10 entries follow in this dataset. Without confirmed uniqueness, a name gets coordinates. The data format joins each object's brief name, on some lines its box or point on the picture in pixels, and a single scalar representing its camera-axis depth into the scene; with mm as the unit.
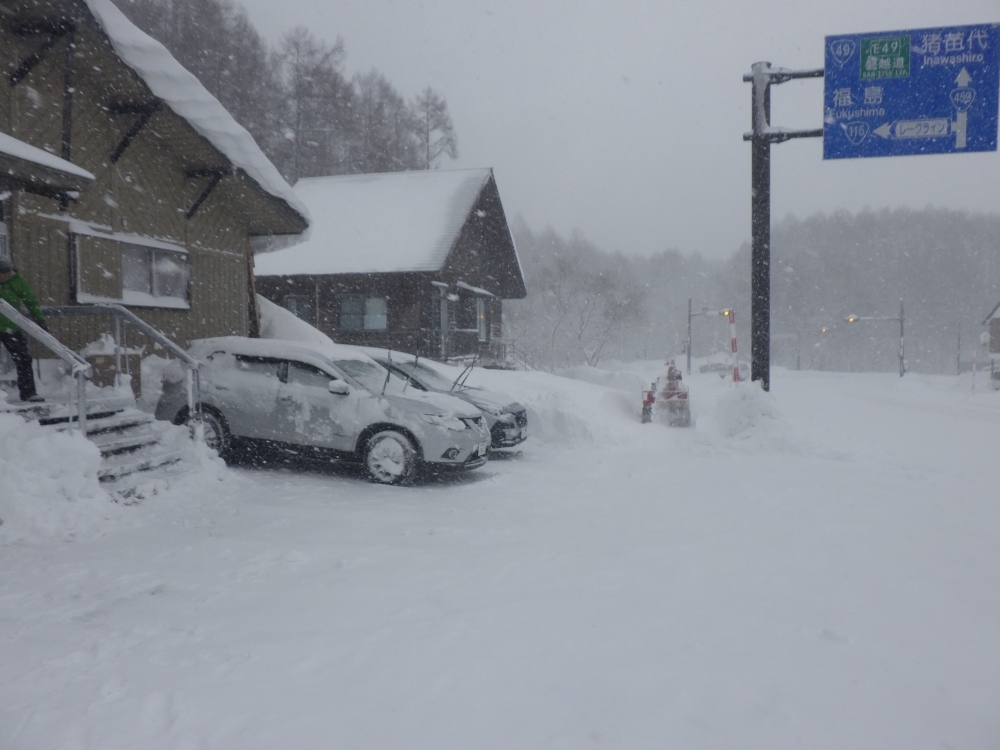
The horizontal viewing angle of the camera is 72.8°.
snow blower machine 13641
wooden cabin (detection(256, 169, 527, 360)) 22141
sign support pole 11141
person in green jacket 6949
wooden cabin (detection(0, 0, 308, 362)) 8750
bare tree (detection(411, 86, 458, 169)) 42500
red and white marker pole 12634
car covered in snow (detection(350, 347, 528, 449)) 9774
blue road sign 9992
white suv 8188
